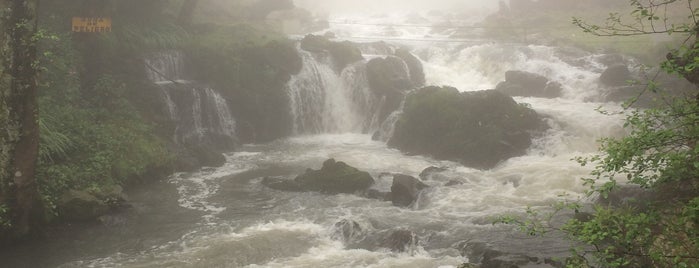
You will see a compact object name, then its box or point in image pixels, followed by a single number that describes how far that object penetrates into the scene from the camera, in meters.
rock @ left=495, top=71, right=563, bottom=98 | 31.42
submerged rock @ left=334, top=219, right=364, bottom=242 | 14.88
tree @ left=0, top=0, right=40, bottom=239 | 12.60
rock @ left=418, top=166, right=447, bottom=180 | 21.11
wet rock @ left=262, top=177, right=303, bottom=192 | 19.77
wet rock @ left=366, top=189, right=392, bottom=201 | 18.42
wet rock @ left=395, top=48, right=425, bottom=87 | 34.44
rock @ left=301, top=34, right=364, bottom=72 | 32.16
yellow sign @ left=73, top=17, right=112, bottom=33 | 23.27
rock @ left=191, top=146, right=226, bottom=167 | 23.11
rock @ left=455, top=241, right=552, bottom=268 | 11.96
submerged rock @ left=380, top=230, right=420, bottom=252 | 13.96
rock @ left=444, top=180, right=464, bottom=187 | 19.91
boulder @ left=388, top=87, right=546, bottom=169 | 23.61
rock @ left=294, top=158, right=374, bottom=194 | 19.45
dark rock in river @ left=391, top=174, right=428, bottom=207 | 18.03
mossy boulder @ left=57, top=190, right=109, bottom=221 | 15.23
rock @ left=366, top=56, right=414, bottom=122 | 29.91
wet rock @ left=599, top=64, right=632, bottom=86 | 29.97
